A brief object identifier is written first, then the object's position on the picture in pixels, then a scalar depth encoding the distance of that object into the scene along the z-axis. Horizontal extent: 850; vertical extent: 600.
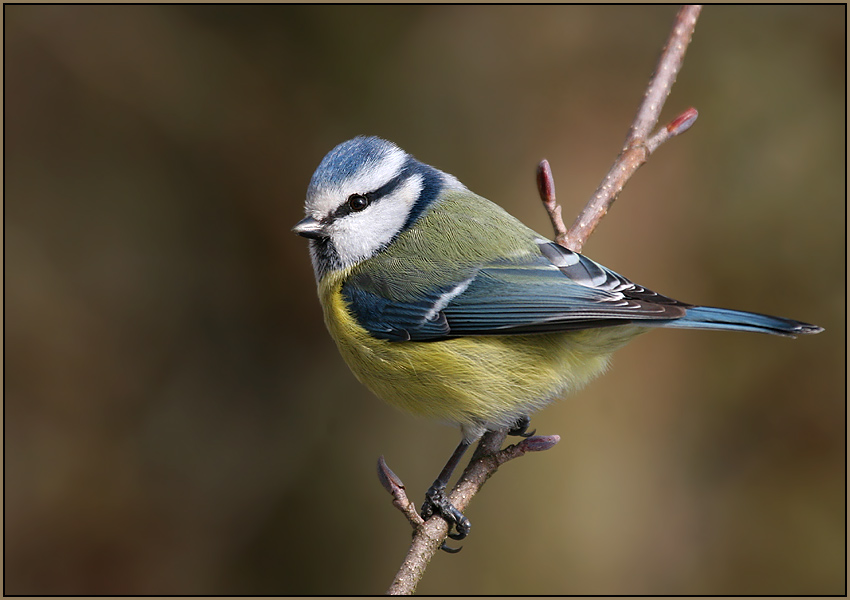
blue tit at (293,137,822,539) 4.97
